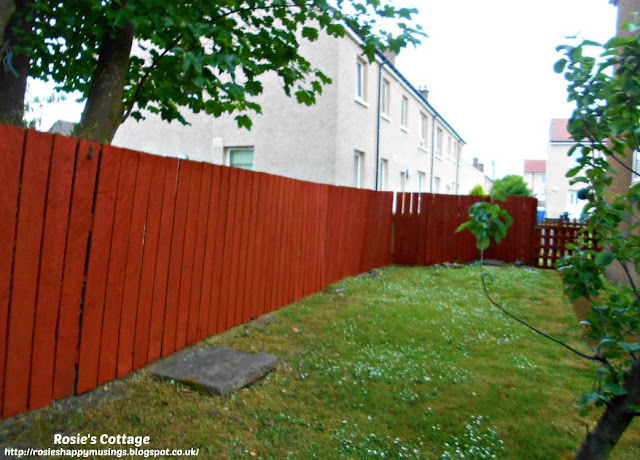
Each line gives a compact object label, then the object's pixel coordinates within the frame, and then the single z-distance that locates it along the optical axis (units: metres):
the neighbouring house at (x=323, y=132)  12.96
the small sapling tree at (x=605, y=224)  2.58
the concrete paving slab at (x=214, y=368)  4.10
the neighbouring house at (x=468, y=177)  34.12
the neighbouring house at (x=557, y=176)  42.28
